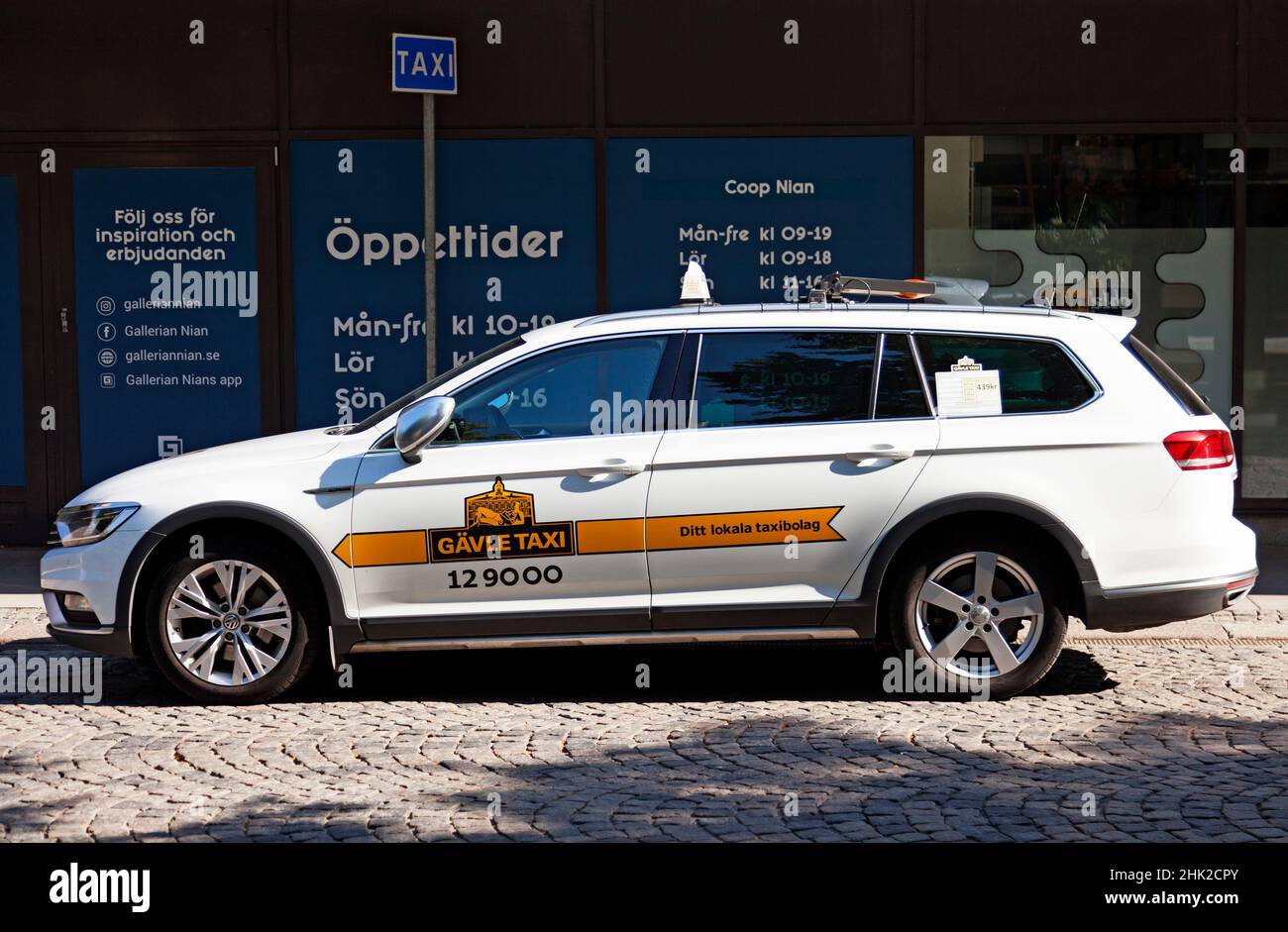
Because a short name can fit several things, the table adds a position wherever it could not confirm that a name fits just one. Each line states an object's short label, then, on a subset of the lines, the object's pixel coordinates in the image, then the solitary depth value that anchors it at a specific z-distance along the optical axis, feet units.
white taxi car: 23.16
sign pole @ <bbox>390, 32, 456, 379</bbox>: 36.55
